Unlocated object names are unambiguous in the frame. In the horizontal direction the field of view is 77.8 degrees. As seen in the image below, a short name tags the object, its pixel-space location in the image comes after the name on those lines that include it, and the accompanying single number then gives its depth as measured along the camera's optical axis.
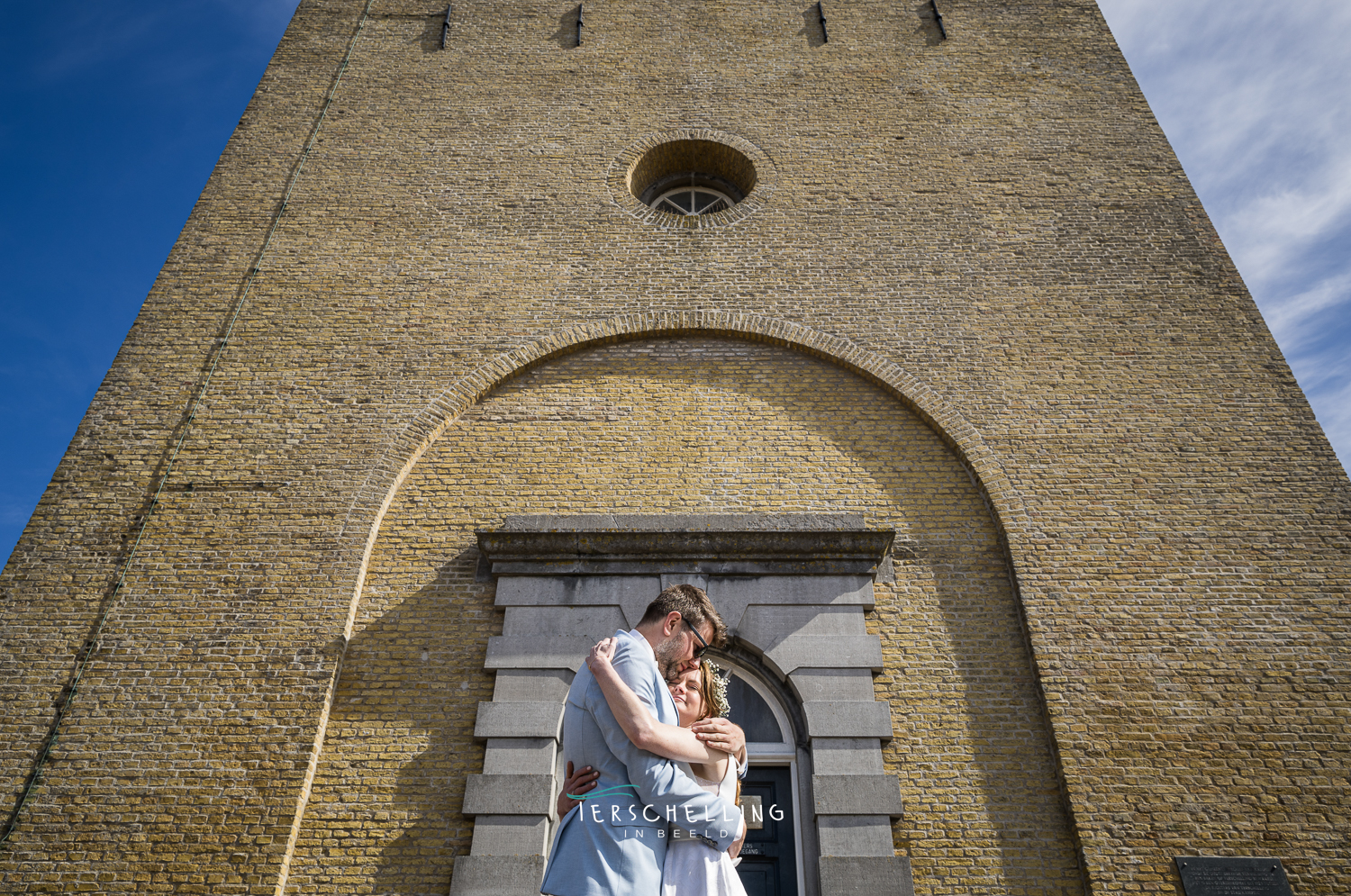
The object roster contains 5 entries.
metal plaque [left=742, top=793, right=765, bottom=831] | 3.36
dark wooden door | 5.80
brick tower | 5.85
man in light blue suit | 2.59
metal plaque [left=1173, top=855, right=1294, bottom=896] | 5.49
